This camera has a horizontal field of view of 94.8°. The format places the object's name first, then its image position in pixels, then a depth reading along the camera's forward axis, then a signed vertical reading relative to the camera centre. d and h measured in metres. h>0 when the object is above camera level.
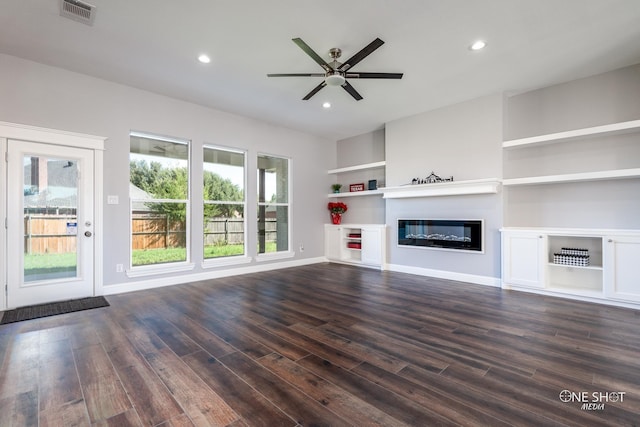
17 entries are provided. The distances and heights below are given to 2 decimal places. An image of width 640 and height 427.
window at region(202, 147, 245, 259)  5.22 +0.22
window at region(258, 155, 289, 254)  6.03 +0.21
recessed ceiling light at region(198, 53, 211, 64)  3.45 +1.86
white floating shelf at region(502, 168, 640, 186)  3.50 +0.46
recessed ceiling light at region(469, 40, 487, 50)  3.20 +1.86
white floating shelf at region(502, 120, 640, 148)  3.54 +1.03
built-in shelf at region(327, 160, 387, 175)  6.15 +1.03
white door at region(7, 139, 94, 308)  3.49 -0.10
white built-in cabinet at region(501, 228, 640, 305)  3.44 -0.68
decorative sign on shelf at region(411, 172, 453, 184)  5.06 +0.60
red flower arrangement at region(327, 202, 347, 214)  6.95 +0.16
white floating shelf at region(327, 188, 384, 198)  6.20 +0.45
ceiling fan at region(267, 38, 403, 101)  3.06 +1.58
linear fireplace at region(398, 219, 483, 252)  4.77 -0.35
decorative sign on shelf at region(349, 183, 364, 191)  6.75 +0.62
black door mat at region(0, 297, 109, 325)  3.17 -1.09
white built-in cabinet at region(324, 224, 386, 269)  5.96 -0.66
